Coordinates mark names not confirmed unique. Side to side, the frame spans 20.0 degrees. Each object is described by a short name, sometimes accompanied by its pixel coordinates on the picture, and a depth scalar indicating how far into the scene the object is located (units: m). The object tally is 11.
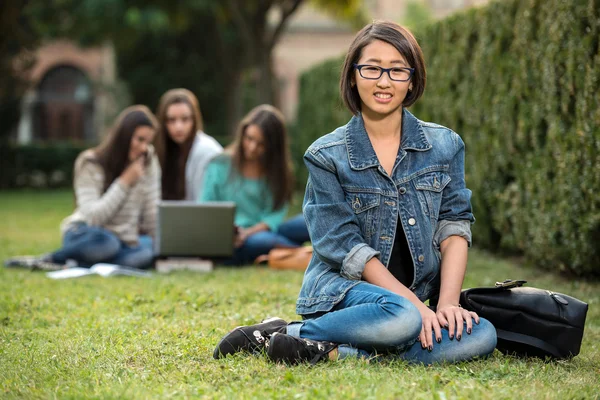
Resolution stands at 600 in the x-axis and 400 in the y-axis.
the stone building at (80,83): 71.17
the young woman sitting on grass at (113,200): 15.39
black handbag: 7.79
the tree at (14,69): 45.78
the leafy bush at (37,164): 43.69
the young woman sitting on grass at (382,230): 7.65
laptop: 15.29
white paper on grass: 14.43
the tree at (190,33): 39.21
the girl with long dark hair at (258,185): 16.26
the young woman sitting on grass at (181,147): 17.27
